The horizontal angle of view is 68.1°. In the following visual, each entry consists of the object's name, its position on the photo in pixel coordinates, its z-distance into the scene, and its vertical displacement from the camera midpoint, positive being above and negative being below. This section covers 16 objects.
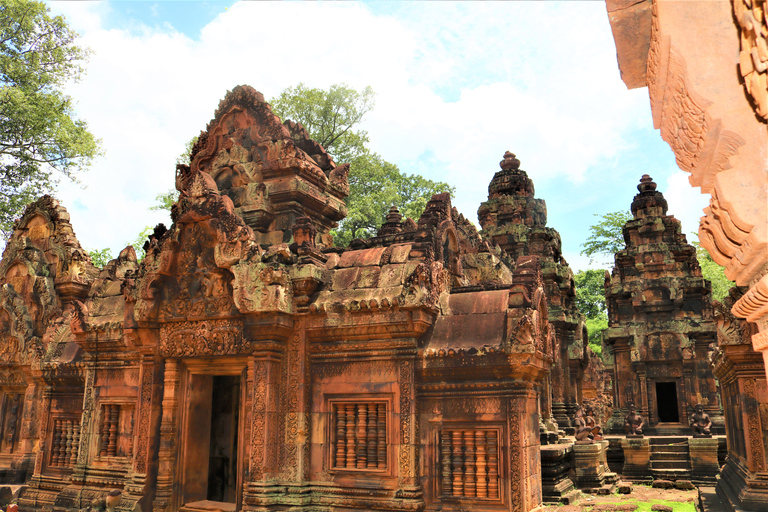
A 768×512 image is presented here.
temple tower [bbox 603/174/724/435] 20.12 +2.40
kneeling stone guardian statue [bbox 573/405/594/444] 13.86 -0.97
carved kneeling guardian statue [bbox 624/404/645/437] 17.75 -0.90
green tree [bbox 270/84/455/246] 28.42 +12.56
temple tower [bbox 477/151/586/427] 19.84 +5.35
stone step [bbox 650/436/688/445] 17.81 -1.37
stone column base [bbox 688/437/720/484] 15.81 -1.71
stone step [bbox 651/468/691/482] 16.06 -2.19
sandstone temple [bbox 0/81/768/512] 7.54 +0.39
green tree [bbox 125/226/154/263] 26.36 +6.91
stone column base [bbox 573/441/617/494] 13.29 -1.69
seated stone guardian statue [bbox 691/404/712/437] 16.72 -0.82
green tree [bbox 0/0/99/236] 18.66 +9.06
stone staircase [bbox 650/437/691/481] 16.20 -1.86
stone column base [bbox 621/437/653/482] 16.36 -1.83
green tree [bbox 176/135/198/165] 27.18 +11.11
